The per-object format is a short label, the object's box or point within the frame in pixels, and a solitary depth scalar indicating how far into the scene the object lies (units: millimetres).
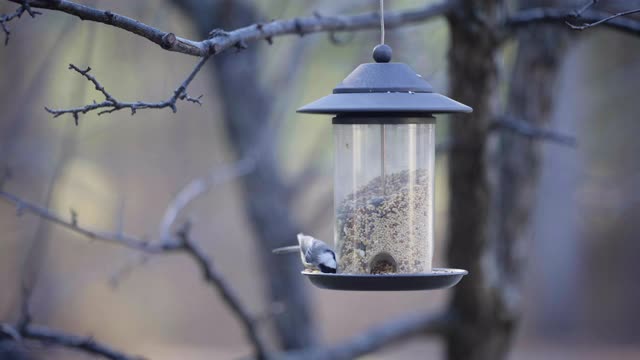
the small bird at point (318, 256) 6488
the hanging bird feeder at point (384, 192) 6469
